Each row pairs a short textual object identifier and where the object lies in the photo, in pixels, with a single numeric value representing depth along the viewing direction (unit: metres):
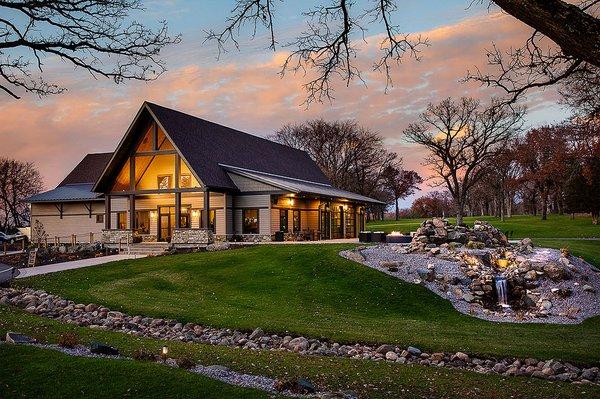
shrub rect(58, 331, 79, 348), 9.01
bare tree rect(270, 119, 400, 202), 63.75
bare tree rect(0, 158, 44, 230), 62.31
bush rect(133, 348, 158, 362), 8.47
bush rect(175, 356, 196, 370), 8.27
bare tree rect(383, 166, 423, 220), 78.88
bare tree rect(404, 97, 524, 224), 40.59
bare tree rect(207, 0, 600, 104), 7.87
